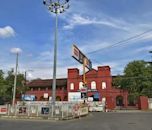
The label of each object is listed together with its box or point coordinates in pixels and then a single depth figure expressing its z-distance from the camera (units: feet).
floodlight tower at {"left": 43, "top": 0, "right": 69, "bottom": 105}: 48.71
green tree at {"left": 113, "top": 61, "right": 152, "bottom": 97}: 106.35
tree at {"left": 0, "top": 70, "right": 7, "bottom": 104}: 107.61
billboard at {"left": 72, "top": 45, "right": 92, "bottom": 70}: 51.97
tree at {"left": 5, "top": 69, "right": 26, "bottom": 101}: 124.22
